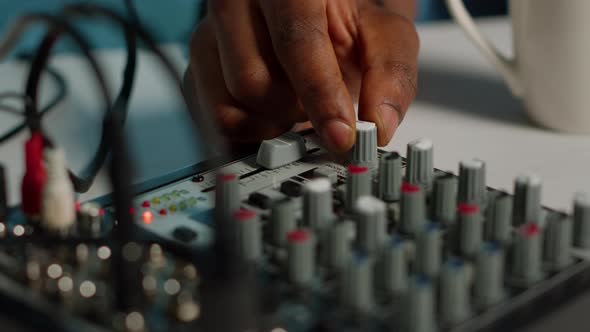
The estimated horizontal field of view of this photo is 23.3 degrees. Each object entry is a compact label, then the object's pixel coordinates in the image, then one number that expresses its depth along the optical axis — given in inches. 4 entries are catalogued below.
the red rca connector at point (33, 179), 16.5
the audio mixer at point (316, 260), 14.6
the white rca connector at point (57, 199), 15.8
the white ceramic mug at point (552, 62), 21.6
